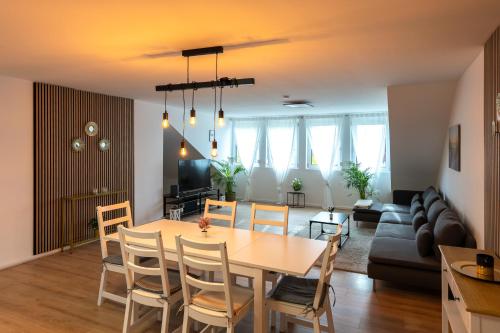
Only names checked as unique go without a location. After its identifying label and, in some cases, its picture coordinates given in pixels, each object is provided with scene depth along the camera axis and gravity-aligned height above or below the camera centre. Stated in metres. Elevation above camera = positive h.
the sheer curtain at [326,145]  8.45 +0.56
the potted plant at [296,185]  8.81 -0.50
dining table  2.33 -0.68
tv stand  7.07 -0.78
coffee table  5.22 -0.88
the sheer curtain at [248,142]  9.46 +0.73
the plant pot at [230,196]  8.62 -0.78
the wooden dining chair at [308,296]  2.26 -0.98
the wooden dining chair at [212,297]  2.16 -0.98
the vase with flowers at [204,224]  3.06 -0.54
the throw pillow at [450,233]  3.20 -0.68
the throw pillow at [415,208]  5.11 -0.67
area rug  4.44 -1.23
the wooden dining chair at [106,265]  3.11 -0.95
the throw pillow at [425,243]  3.46 -0.82
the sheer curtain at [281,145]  8.99 +0.62
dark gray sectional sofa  3.25 -0.95
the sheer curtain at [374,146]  7.95 +0.50
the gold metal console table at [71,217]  4.89 -0.76
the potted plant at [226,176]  8.66 -0.25
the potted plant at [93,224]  5.32 -0.94
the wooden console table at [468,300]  1.59 -0.71
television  7.27 -0.19
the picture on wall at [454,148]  4.19 +0.25
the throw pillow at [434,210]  4.06 -0.58
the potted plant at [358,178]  7.70 -0.29
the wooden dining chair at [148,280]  2.42 -0.97
